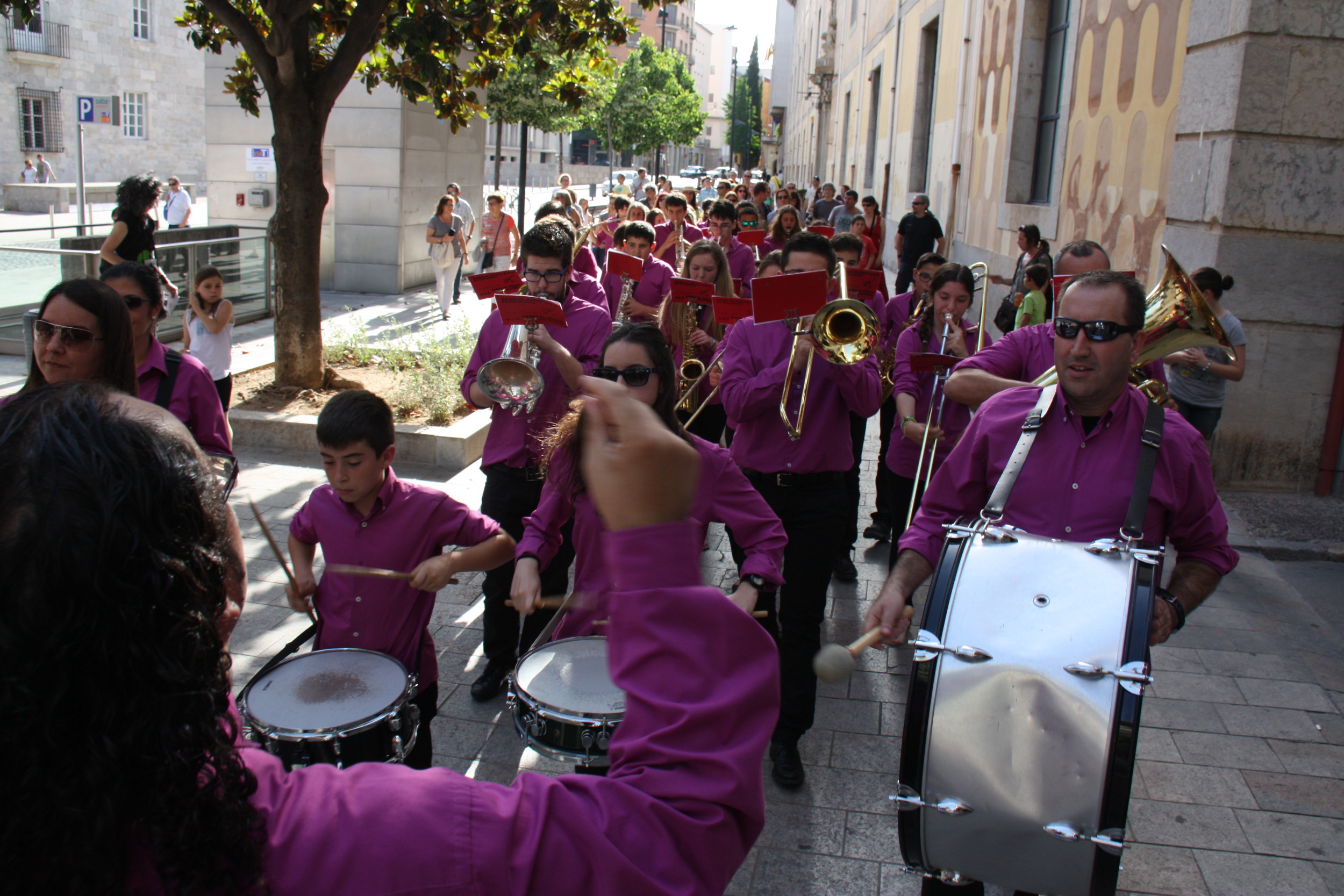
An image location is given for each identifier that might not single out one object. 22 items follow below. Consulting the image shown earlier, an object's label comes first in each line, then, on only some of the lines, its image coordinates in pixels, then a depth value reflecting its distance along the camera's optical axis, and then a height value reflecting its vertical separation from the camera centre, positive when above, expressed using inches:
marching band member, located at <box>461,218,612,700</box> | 168.6 -31.4
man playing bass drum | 106.8 -20.9
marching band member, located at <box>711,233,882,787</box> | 151.1 -33.1
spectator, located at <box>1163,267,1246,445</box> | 238.5 -22.7
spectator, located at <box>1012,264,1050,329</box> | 255.6 -5.5
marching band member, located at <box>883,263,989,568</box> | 201.6 -23.2
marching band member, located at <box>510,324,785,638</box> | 122.5 -31.8
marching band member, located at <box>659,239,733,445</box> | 252.2 -16.3
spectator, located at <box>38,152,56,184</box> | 1327.5 +67.2
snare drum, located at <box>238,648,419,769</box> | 98.1 -48.3
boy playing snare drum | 122.6 -37.4
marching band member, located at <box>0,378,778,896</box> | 34.8 -18.6
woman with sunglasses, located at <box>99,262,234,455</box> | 137.7 -20.5
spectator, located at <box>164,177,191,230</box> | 693.9 +16.9
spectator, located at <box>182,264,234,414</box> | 239.8 -23.2
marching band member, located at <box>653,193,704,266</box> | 392.2 +10.5
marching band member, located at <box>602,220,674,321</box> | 292.0 -5.7
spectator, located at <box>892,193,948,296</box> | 558.9 +21.7
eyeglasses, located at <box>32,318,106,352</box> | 117.2 -13.0
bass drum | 85.0 -38.4
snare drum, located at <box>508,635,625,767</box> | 100.8 -46.3
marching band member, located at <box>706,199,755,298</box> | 350.0 +7.2
